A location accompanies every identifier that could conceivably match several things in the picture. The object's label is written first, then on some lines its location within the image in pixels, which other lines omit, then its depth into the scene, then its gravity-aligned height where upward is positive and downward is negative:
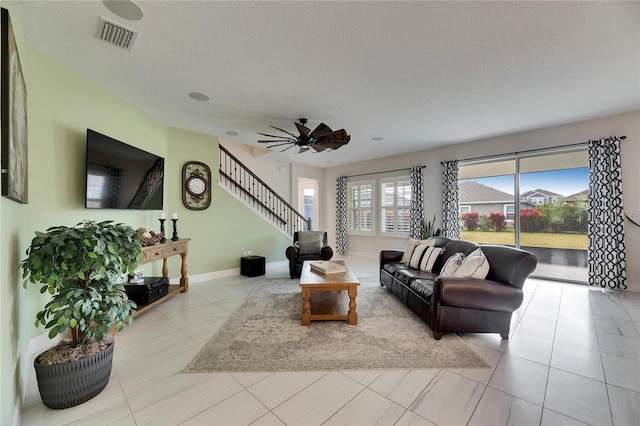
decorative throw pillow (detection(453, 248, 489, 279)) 2.64 -0.52
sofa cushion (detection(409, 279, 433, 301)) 2.69 -0.78
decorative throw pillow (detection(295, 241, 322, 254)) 5.02 -0.59
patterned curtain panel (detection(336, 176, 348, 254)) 7.69 -0.02
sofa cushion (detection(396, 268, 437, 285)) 3.18 -0.74
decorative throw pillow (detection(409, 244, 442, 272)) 3.54 -0.56
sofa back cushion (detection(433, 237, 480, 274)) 3.21 -0.41
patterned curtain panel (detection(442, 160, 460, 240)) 5.54 +0.38
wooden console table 3.21 -0.55
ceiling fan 3.40 +1.15
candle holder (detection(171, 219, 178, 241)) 3.92 -0.23
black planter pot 1.58 -1.07
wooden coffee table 2.76 -0.83
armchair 4.81 -0.63
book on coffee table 3.15 -0.65
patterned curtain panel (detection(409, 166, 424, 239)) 6.09 +0.43
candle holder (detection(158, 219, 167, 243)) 3.63 -0.20
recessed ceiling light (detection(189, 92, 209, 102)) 3.20 +1.59
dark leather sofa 2.44 -0.79
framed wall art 1.30 +0.57
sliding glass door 4.45 +0.24
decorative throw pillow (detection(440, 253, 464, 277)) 2.86 -0.54
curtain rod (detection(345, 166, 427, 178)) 6.42 +1.30
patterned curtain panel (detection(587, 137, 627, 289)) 3.92 +0.04
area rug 2.08 -1.21
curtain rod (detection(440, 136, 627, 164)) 4.23 +1.29
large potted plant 1.54 -0.55
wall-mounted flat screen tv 2.77 +0.53
